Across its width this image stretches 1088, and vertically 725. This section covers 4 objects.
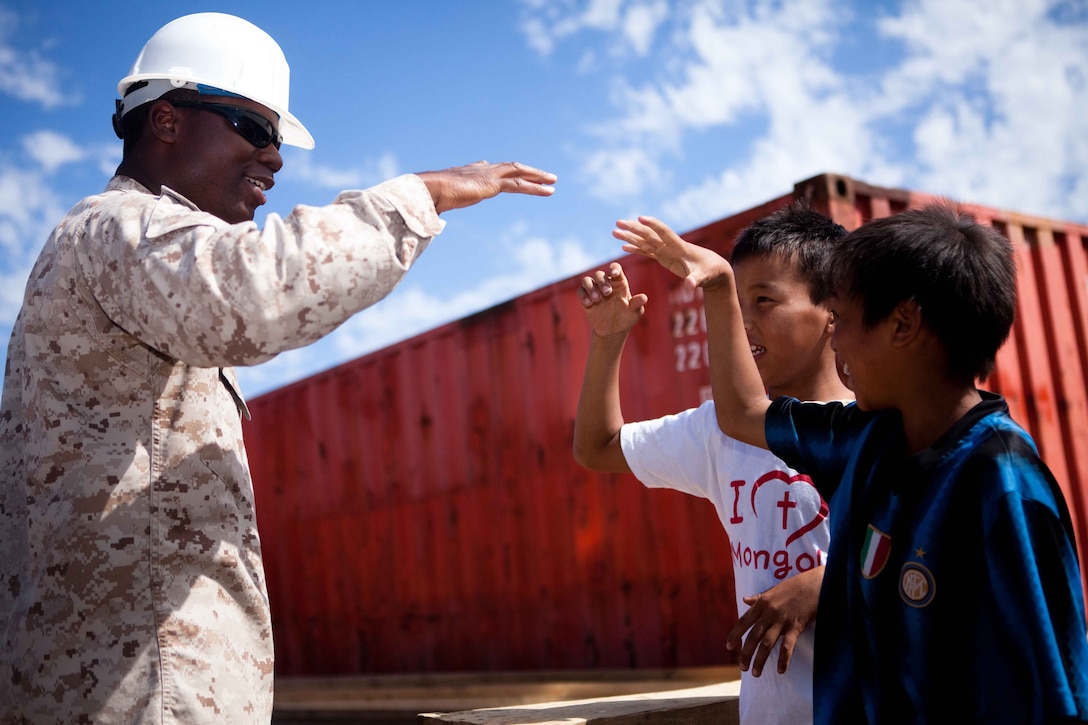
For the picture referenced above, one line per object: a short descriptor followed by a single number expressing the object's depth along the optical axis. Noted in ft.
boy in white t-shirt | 5.97
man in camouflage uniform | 4.68
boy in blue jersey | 4.33
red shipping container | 16.88
